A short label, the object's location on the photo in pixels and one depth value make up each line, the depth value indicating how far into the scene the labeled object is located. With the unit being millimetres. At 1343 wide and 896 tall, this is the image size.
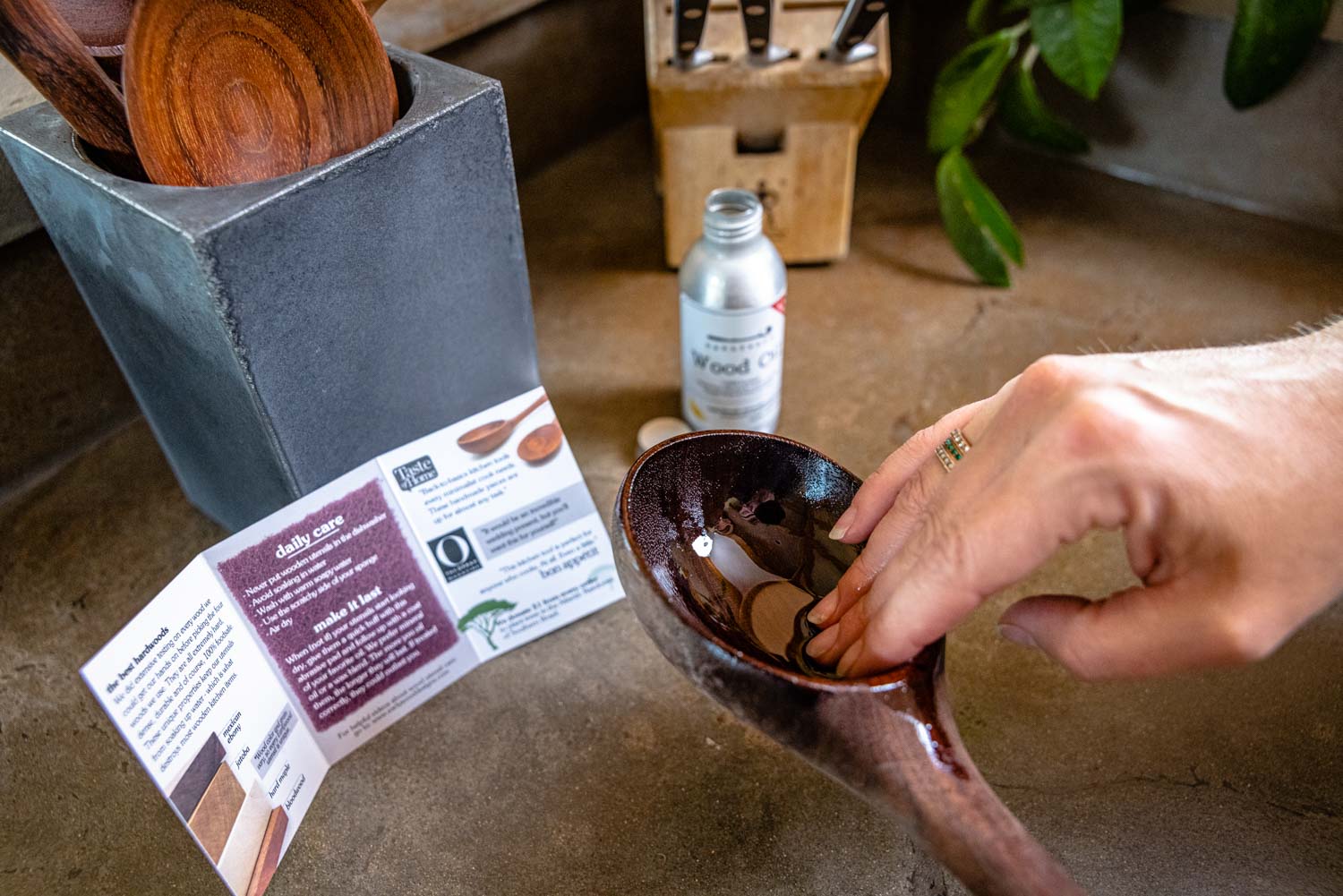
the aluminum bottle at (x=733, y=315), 772
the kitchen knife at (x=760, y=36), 856
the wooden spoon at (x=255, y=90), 538
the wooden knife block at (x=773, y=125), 948
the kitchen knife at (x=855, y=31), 870
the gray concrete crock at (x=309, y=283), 528
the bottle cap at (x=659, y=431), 851
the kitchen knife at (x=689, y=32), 854
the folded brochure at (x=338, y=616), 508
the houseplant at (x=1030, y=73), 979
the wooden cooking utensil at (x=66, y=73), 493
